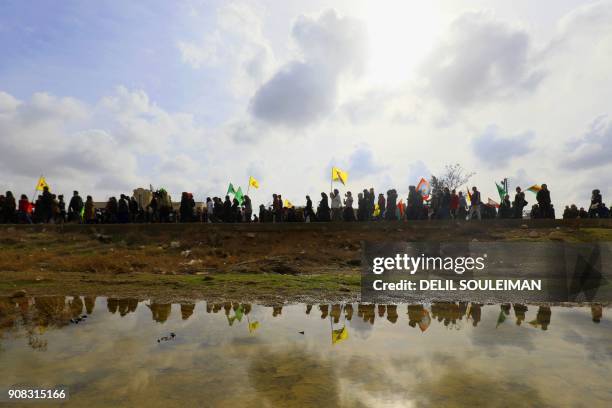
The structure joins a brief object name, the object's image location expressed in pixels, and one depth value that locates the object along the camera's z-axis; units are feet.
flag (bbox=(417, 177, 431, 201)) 76.85
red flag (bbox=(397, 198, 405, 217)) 72.79
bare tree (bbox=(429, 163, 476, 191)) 147.33
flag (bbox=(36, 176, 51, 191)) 68.44
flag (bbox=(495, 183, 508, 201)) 74.69
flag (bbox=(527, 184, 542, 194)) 70.08
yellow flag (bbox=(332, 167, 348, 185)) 69.77
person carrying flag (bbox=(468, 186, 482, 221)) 57.40
